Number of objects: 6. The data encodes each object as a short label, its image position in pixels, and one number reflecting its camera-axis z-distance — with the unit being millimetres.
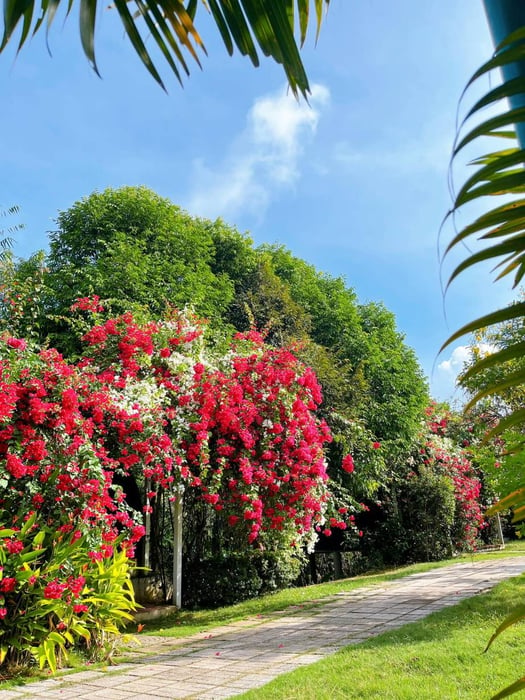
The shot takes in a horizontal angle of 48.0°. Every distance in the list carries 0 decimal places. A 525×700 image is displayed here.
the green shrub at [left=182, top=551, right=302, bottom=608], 8930
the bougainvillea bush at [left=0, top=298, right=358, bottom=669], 5422
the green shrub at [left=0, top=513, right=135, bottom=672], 5219
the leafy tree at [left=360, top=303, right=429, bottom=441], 14367
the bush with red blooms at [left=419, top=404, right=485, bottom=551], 14219
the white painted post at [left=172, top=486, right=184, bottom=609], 8766
